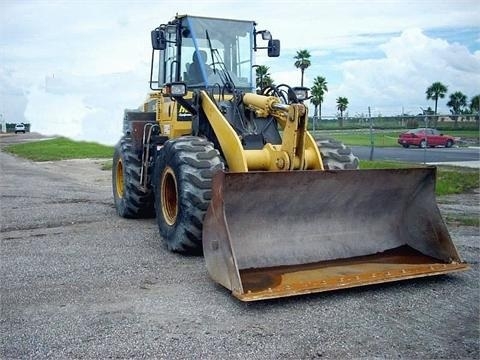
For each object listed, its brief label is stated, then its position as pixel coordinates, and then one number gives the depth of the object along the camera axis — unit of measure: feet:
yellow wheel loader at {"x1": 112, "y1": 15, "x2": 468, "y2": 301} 19.21
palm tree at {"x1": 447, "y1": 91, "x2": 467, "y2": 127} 162.24
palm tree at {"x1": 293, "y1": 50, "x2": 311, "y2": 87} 179.23
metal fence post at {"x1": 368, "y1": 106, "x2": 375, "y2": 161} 70.68
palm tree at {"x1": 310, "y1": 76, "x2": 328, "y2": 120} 195.31
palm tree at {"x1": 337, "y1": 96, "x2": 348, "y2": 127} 178.04
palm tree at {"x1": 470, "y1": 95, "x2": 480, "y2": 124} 139.89
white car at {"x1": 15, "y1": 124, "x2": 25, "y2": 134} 235.48
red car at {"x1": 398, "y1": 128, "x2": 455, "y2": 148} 95.61
